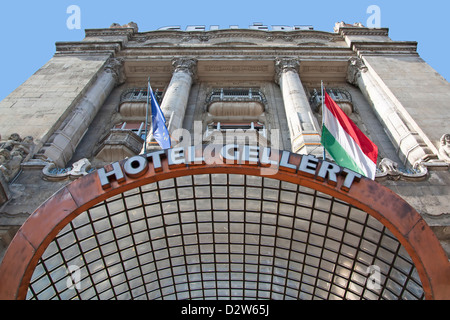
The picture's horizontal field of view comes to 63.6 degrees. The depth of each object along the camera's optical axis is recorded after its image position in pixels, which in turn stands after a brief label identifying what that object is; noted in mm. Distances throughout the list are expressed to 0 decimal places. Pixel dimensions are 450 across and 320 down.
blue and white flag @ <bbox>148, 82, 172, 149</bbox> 14812
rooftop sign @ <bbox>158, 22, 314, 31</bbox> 39000
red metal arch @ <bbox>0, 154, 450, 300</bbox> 9258
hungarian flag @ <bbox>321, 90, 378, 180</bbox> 13719
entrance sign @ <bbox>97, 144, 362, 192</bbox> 11047
